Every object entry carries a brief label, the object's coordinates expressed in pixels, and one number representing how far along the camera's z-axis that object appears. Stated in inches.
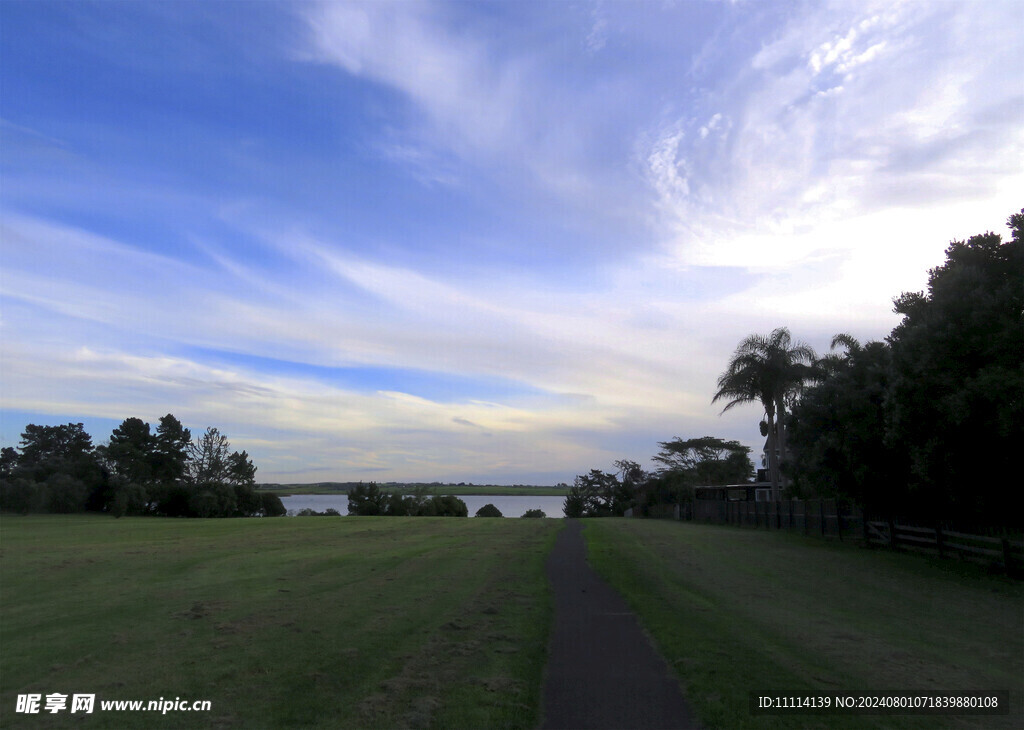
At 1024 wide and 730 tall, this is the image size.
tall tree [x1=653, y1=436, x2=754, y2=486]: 3506.4
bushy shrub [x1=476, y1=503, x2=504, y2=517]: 3152.1
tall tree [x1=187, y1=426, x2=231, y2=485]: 3516.2
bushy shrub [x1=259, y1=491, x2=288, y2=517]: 3137.3
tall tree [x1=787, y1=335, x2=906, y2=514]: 916.0
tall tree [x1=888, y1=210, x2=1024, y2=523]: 641.0
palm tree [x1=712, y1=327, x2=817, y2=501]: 1833.2
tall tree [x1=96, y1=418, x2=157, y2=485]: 3090.6
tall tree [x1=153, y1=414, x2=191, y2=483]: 3267.7
